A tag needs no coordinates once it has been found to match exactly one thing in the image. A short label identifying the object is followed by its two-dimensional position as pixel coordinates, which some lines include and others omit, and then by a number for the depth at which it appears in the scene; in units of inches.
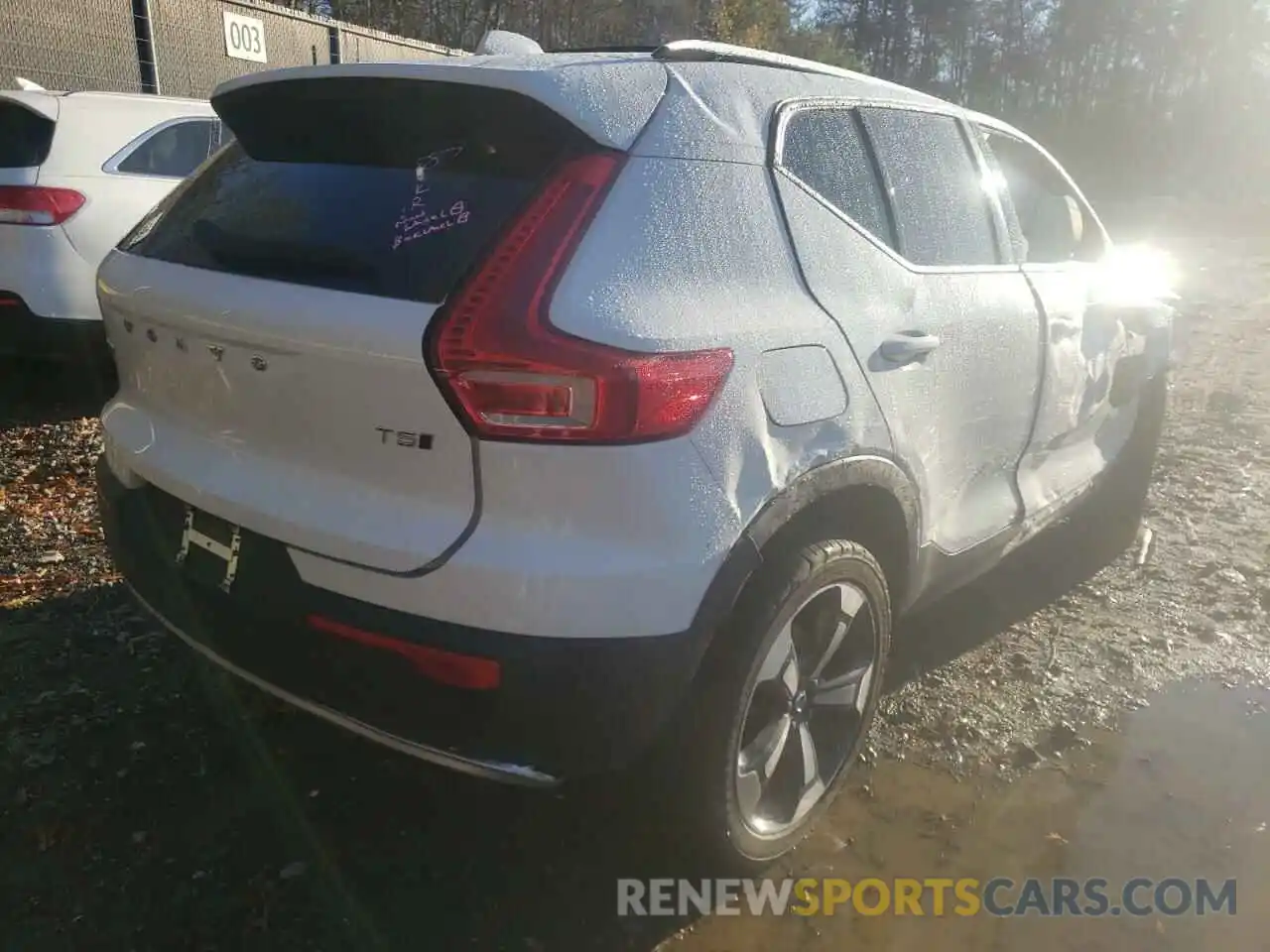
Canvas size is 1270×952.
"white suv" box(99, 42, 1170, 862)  73.1
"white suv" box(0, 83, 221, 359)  201.6
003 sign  462.6
